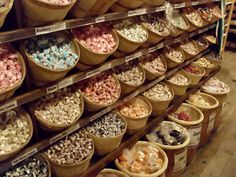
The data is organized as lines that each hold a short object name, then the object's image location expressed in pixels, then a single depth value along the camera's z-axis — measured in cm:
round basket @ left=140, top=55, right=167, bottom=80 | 290
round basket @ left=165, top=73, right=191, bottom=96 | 334
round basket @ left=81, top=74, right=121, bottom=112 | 222
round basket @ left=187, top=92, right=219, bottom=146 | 355
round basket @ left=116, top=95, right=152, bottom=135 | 262
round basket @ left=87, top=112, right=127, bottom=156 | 229
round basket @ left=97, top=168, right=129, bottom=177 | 246
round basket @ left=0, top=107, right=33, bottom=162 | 165
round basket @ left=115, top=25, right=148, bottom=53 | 239
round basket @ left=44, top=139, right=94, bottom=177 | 201
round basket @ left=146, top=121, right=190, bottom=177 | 284
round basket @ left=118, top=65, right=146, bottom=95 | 257
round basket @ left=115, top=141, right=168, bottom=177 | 244
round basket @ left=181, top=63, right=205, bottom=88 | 365
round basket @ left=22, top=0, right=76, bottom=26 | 157
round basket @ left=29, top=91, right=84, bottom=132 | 189
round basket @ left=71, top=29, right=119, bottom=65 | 204
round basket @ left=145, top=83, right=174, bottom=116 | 297
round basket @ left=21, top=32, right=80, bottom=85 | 173
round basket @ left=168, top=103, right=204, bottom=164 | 324
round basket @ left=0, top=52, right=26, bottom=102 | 154
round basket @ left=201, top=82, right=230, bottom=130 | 387
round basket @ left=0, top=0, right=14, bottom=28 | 142
